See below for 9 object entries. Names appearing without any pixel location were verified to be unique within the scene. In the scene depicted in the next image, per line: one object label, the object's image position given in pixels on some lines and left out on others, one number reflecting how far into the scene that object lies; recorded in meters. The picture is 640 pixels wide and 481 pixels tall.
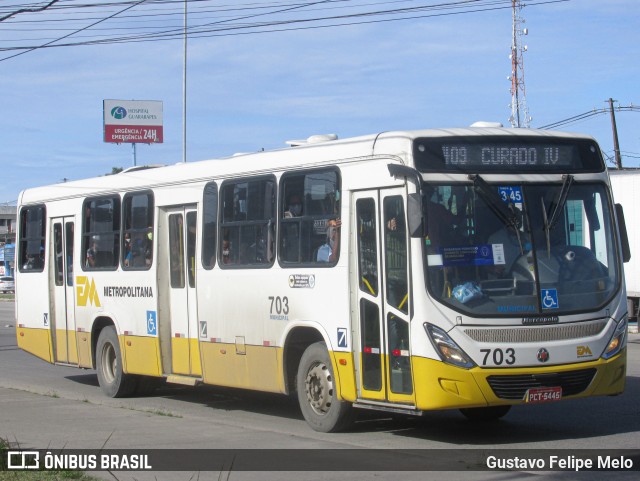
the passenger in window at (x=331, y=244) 11.00
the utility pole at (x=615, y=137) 49.38
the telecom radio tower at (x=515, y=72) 50.62
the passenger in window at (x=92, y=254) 16.06
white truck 24.44
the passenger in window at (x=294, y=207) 11.64
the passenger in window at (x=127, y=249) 15.14
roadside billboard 67.44
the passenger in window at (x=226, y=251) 12.90
